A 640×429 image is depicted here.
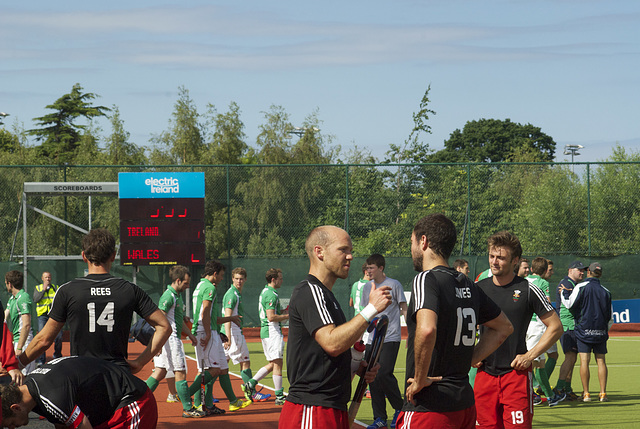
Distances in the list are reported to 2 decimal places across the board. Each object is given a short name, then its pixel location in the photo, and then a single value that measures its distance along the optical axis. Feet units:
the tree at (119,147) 134.82
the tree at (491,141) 284.20
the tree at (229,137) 131.13
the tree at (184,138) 131.75
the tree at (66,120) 161.79
